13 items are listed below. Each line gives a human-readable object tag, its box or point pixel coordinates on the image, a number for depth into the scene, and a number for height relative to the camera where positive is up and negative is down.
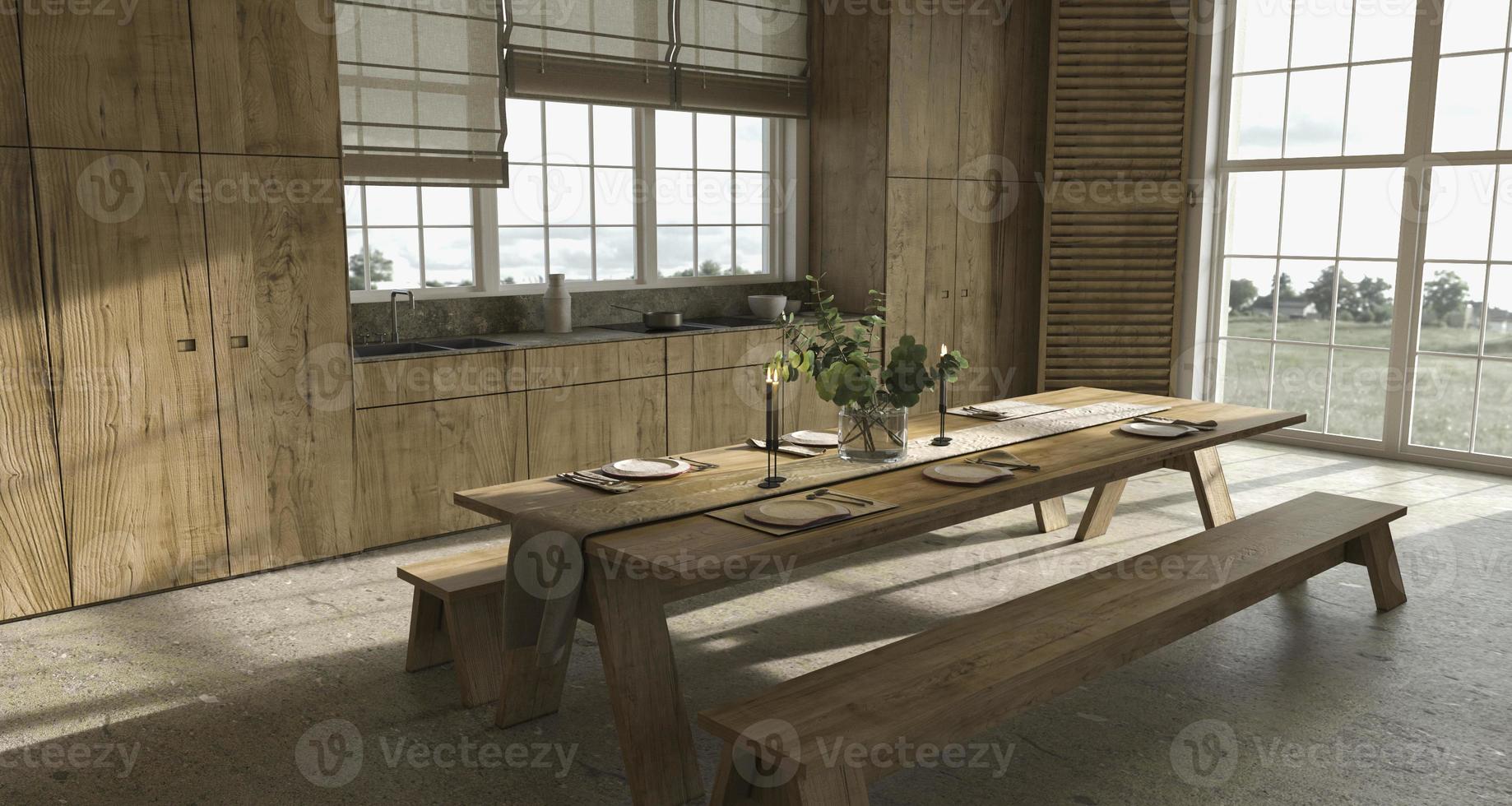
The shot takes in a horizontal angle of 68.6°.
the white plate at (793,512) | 2.66 -0.61
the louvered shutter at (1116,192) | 6.56 +0.43
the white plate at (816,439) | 3.59 -0.58
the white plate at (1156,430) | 3.79 -0.57
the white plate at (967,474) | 3.09 -0.60
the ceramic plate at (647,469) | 3.17 -0.60
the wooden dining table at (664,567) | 2.50 -0.69
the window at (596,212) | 5.18 +0.25
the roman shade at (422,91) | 4.64 +0.73
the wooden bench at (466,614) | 3.15 -1.03
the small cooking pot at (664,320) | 5.48 -0.29
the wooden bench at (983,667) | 2.15 -0.91
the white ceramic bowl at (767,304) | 5.99 -0.23
